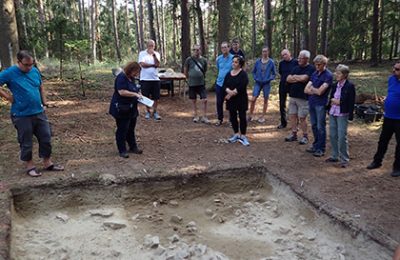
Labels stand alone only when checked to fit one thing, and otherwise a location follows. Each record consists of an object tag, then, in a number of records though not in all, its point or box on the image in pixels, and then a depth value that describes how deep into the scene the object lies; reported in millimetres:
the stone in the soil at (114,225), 4992
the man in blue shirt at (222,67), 8258
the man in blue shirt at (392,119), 5535
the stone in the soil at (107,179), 5617
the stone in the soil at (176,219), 5227
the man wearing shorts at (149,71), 8391
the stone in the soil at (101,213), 5281
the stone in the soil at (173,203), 5742
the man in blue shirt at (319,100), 6285
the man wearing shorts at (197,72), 8672
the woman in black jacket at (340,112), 5832
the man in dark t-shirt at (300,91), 6895
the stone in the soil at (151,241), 4561
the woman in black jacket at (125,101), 6055
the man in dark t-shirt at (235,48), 8953
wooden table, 11125
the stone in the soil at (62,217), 5117
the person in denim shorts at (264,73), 8469
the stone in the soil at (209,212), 5488
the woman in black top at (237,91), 6953
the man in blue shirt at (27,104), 5066
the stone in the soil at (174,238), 4717
